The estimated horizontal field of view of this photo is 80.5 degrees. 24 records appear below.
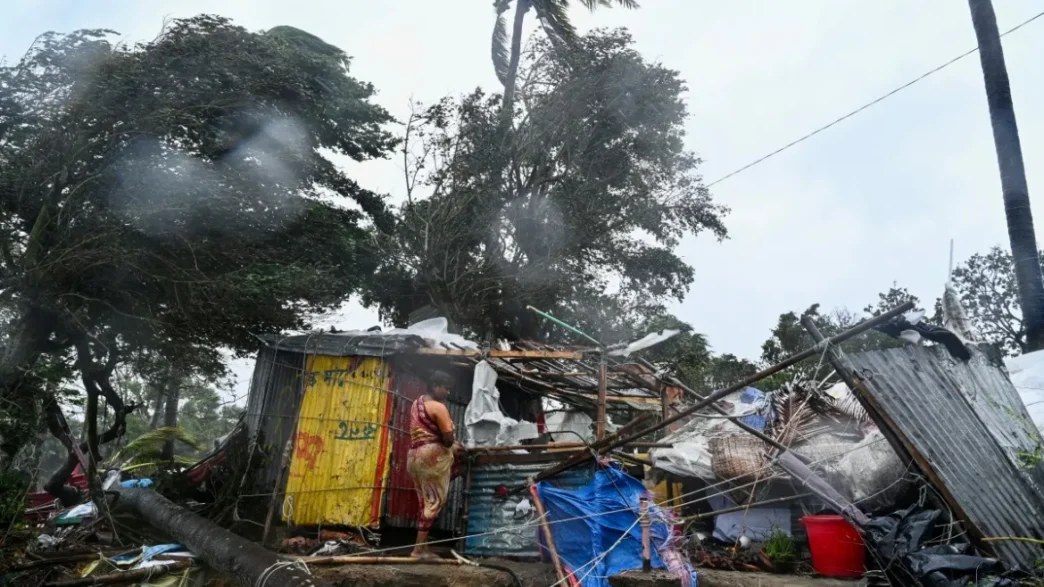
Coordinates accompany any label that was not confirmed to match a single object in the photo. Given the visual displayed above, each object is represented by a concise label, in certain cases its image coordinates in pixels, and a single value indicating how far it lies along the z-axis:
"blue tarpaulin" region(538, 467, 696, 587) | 5.54
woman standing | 6.55
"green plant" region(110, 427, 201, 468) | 11.64
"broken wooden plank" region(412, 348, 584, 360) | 7.86
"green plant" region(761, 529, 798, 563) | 5.66
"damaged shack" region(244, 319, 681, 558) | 7.10
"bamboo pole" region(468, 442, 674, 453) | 6.57
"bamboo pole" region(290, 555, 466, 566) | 6.06
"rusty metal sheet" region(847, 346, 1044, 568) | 4.64
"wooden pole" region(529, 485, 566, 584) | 5.62
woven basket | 6.00
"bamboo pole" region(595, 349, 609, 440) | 7.11
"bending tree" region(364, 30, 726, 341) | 17.03
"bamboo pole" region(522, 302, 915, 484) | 4.47
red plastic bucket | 5.07
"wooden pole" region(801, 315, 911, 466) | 4.71
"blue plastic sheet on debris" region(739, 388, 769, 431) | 6.96
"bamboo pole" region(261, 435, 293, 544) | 7.46
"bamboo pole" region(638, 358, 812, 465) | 5.38
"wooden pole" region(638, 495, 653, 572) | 5.38
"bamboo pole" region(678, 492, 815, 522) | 5.68
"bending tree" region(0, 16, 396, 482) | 11.25
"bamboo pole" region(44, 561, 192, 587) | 5.32
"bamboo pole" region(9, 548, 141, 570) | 5.87
